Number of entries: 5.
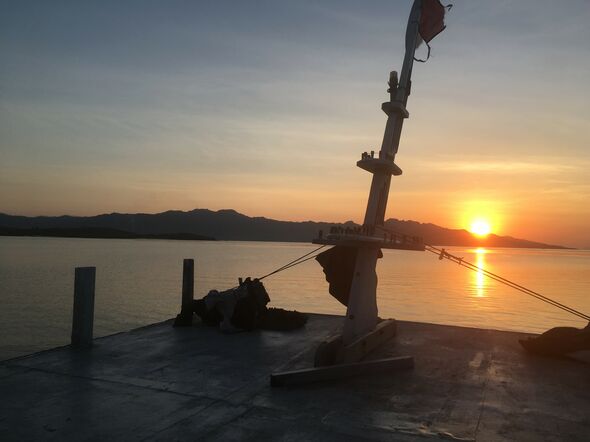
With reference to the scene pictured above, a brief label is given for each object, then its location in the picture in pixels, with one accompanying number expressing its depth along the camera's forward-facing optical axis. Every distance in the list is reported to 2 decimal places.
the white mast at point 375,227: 8.49
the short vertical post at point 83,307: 9.38
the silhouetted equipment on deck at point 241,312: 11.38
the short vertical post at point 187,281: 13.93
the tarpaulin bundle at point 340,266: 9.55
